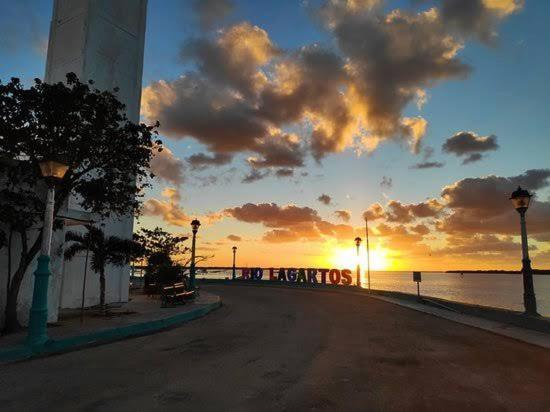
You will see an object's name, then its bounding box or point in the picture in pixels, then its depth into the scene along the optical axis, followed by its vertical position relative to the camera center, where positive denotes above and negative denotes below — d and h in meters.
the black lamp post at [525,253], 13.76 +0.56
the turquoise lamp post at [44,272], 10.06 -0.20
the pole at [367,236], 37.59 +2.86
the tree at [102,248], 16.47 +0.69
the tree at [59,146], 12.15 +3.75
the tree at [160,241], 40.12 +2.44
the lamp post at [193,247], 27.11 +1.20
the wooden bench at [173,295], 19.78 -1.47
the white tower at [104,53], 22.56 +12.26
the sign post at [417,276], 25.28 -0.50
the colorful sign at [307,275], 41.78 -0.97
